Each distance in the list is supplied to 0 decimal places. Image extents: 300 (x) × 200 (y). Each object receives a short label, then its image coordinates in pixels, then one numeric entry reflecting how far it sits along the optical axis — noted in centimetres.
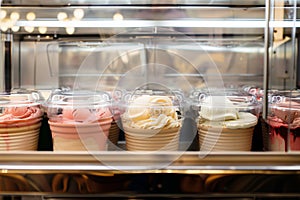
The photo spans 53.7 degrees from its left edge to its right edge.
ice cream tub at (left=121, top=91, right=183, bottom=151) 72
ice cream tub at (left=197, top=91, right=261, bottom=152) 74
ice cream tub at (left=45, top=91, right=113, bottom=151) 73
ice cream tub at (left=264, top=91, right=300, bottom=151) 72
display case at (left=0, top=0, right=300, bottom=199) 68
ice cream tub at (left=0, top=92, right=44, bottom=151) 73
